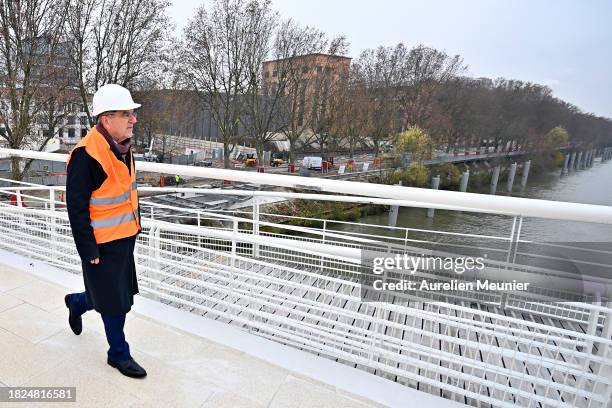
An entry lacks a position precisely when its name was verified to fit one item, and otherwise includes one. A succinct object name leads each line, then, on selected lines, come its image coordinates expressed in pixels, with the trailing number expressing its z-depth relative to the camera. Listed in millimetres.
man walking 1881
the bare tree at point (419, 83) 43156
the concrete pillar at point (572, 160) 70312
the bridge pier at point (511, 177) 46956
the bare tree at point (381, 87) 40438
